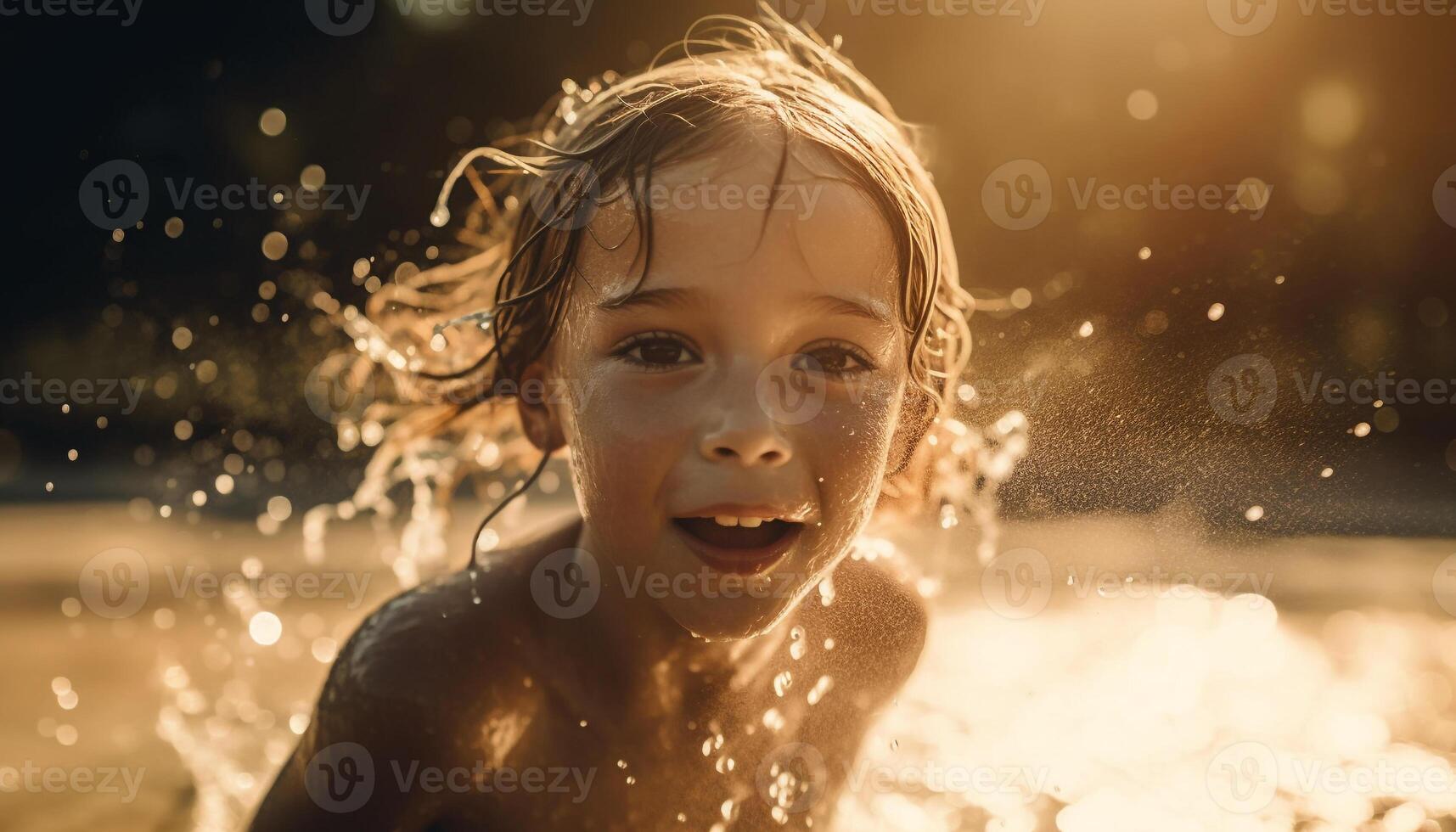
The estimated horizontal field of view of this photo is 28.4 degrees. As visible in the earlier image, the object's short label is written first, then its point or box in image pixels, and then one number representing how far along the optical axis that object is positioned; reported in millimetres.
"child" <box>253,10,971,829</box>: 819
